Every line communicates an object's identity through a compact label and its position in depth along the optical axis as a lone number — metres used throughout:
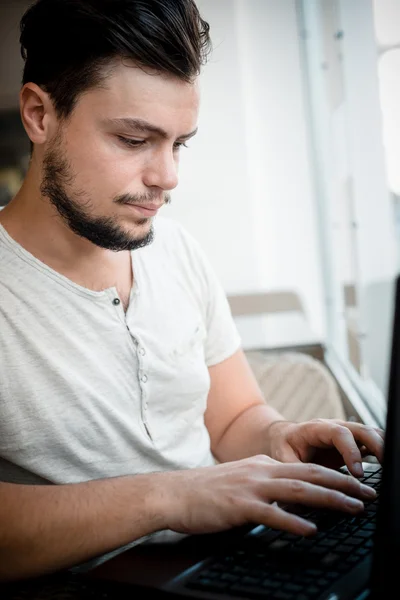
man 0.99
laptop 0.46
